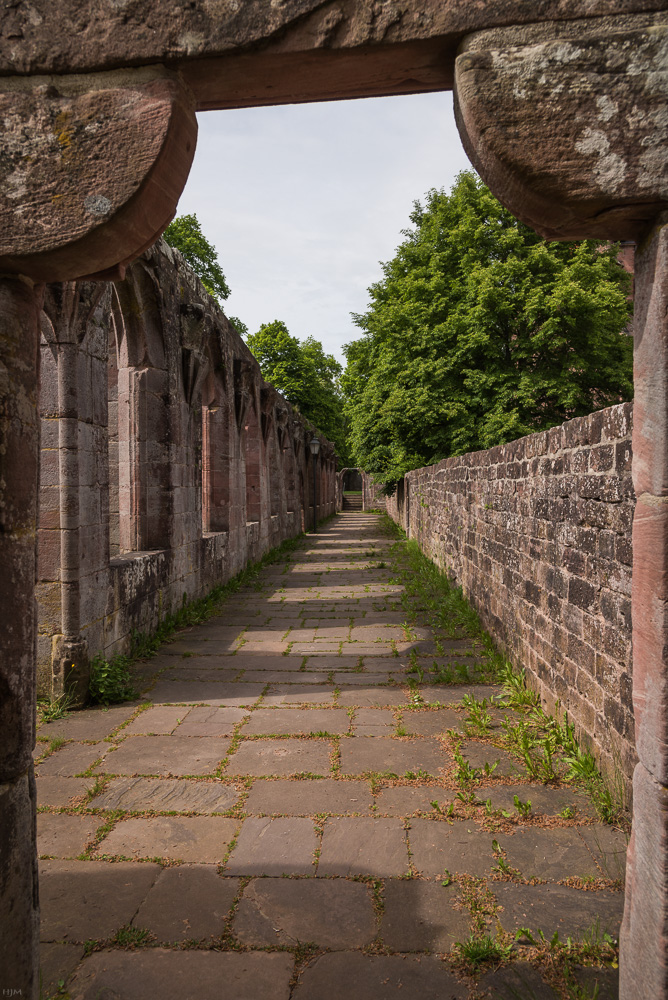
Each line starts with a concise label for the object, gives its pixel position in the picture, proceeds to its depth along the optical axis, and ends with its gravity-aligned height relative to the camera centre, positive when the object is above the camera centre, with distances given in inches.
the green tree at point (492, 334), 546.0 +132.1
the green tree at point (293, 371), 1155.3 +209.4
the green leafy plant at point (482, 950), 86.0 -61.7
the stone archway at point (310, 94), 65.6 +35.7
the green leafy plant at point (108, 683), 190.5 -57.5
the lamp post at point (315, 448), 866.1 +52.5
